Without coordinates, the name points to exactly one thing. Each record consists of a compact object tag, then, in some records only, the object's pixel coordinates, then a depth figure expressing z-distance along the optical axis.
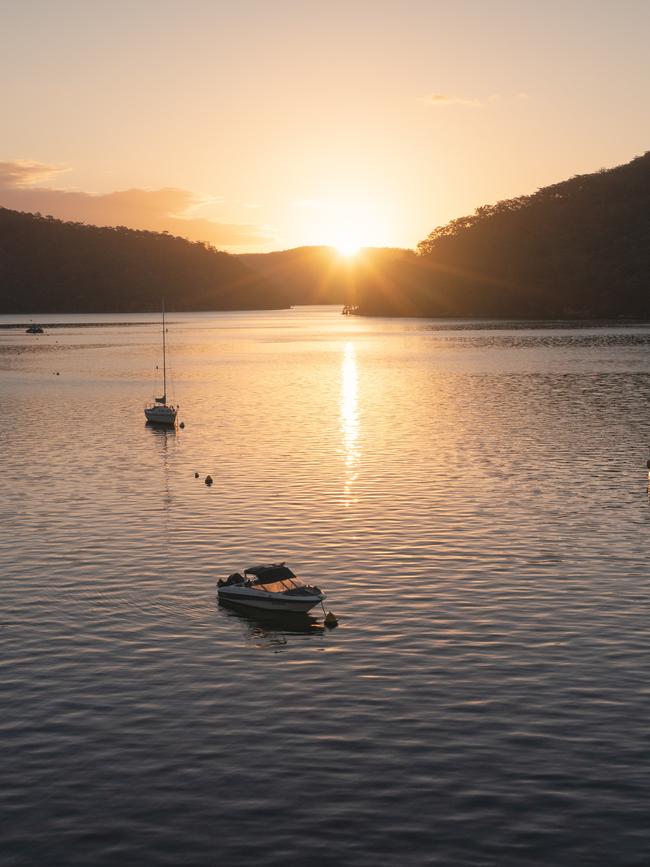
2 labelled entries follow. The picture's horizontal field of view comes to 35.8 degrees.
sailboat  110.56
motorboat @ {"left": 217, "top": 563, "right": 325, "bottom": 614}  44.62
